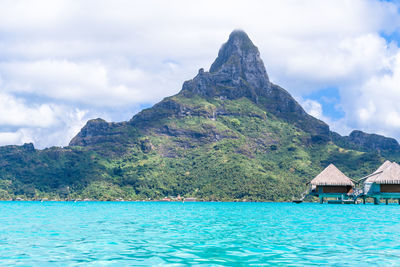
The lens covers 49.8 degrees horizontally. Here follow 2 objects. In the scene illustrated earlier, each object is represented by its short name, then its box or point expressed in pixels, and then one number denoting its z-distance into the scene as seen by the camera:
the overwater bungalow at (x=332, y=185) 96.12
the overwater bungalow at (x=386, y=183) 86.00
